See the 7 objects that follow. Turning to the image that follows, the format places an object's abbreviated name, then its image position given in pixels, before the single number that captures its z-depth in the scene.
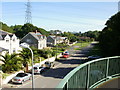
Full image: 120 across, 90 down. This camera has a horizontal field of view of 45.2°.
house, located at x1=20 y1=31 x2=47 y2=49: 48.59
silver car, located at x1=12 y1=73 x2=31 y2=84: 16.71
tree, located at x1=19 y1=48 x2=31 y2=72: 22.04
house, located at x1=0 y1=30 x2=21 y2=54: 28.37
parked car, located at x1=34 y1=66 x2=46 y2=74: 21.01
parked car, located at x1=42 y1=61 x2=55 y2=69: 24.85
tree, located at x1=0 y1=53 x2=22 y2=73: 18.89
